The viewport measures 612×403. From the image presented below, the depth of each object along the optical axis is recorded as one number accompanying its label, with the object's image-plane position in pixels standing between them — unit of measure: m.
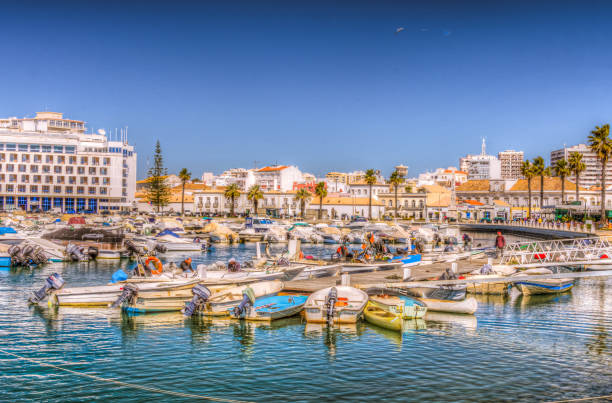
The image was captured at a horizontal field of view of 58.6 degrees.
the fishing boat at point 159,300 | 26.14
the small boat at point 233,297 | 25.22
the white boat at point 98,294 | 27.05
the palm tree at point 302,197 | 127.69
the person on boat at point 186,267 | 30.78
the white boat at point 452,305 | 26.48
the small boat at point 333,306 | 24.05
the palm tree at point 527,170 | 110.45
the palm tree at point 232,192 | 123.31
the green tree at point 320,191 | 121.50
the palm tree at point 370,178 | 125.97
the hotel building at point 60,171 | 120.81
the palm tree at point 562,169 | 105.69
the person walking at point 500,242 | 40.62
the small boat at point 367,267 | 36.72
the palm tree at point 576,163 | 94.88
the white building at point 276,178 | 147.00
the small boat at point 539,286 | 31.98
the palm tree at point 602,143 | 74.31
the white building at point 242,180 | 150.12
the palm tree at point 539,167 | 109.75
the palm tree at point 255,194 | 125.31
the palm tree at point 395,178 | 128.25
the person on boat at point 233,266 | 33.02
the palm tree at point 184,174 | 118.31
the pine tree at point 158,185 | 115.50
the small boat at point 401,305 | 24.43
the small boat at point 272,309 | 24.58
